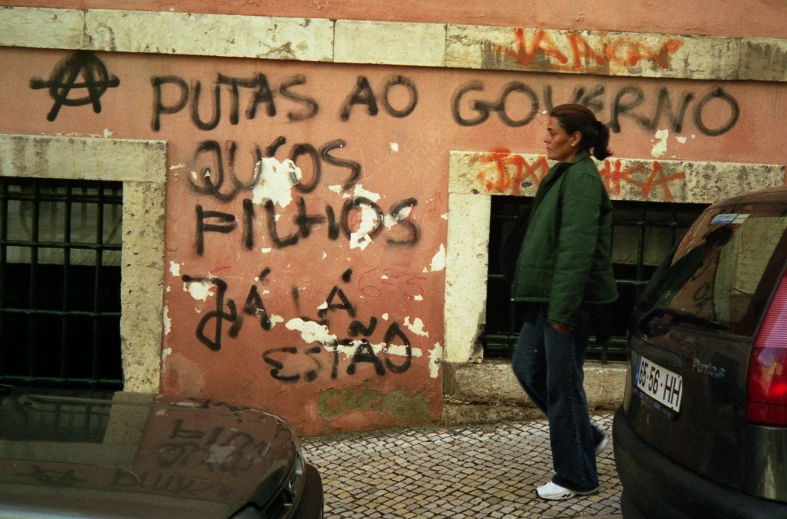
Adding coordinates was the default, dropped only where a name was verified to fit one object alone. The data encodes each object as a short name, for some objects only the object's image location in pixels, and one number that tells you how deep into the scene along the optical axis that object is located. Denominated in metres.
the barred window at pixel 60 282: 5.34
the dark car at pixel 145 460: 2.26
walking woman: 3.71
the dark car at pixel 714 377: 2.34
